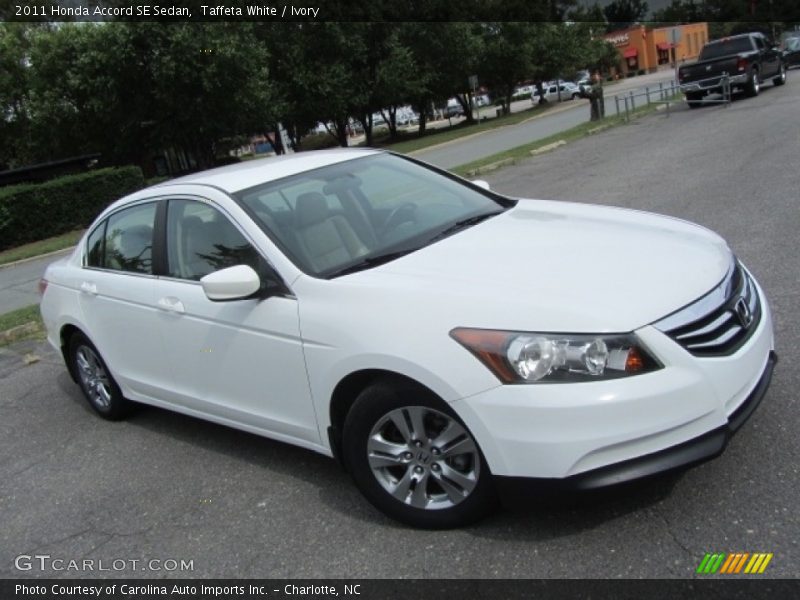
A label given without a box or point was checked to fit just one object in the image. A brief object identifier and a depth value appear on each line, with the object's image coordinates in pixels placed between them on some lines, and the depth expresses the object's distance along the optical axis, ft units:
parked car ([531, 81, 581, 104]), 212.68
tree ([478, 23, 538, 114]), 164.25
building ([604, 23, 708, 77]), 289.92
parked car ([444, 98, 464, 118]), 264.39
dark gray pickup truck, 75.00
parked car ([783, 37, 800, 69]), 123.65
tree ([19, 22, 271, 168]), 91.56
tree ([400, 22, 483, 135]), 149.28
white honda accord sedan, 8.94
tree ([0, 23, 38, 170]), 106.22
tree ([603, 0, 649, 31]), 203.78
